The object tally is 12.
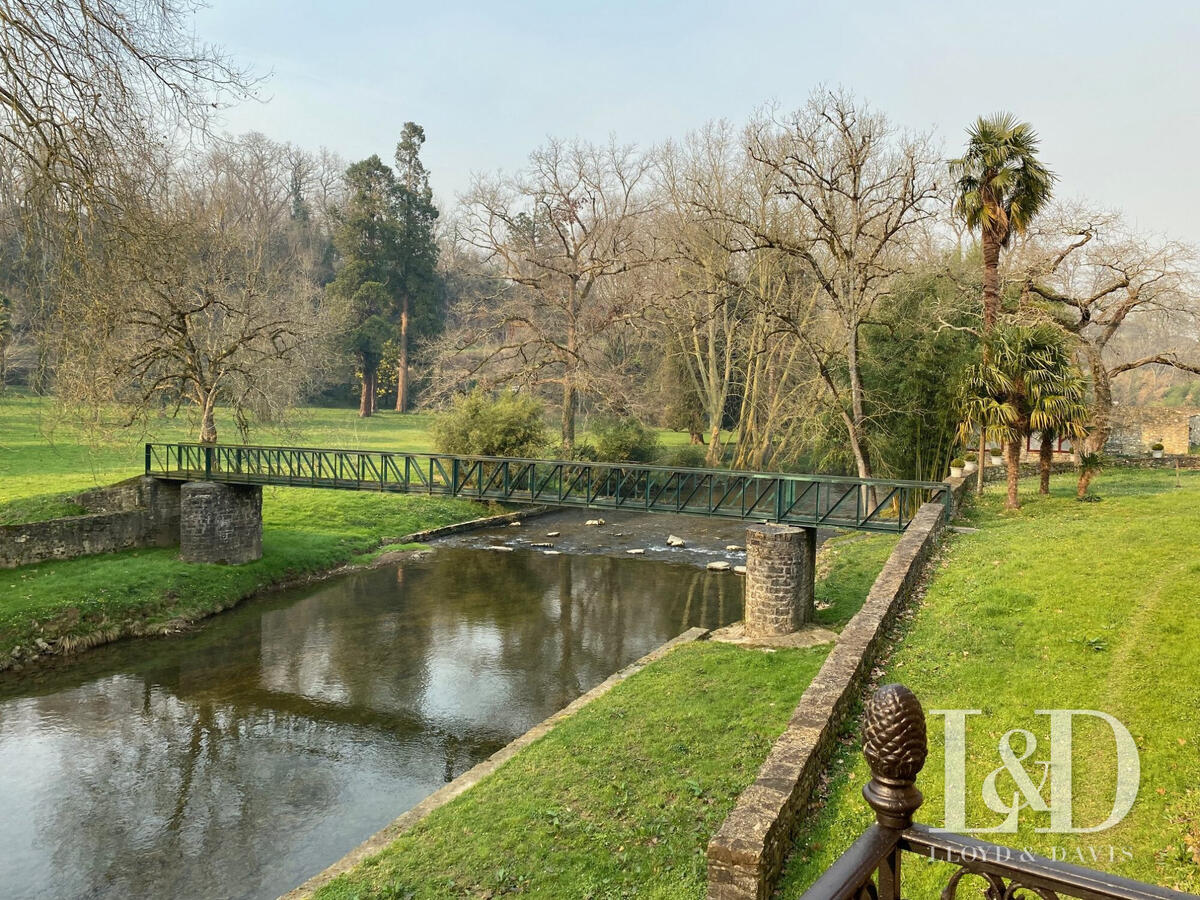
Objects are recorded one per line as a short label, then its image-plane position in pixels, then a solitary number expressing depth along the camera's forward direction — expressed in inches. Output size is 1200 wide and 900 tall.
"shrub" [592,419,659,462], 1248.8
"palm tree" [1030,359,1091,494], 624.4
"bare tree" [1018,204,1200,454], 745.0
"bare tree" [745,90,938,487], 803.4
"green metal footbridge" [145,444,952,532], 600.4
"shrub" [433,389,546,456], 1152.8
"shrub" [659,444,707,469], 1311.5
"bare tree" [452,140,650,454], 1171.3
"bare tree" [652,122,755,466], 1181.1
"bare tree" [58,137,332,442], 364.8
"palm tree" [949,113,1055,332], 669.3
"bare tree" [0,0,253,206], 293.3
